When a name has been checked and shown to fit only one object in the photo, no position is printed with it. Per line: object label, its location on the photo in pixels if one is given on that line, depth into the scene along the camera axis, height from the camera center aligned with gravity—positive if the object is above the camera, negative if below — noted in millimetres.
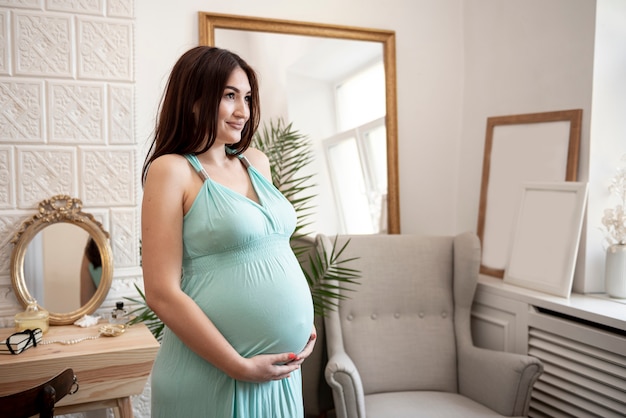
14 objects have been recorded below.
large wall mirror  2834 +407
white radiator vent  2088 -712
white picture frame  2424 -245
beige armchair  2471 -655
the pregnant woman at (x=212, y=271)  1309 -213
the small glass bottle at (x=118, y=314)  2371 -544
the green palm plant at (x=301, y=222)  2529 -211
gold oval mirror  2301 -329
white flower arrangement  2389 -142
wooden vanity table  1894 -631
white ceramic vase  2390 -369
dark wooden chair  1366 -530
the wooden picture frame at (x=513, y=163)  2607 +83
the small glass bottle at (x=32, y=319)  2156 -516
